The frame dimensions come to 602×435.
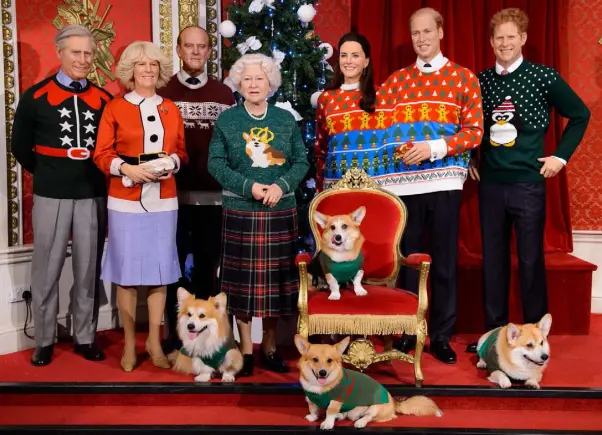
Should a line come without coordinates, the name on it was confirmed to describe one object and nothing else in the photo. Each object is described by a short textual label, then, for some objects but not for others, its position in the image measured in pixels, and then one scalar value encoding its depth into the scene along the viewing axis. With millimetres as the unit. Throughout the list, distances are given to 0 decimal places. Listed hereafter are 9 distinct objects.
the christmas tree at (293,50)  4434
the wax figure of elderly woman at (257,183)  3668
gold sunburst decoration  4699
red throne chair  3572
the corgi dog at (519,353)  3555
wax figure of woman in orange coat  3750
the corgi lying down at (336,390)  3230
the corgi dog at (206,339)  3563
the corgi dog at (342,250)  3639
